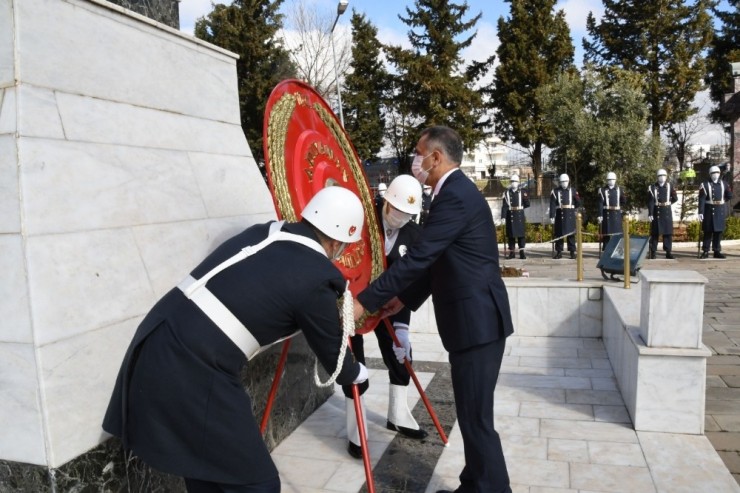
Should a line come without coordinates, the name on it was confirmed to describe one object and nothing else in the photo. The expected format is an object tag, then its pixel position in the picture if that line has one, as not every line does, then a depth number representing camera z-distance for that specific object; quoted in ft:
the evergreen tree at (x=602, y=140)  71.20
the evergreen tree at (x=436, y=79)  113.80
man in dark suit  10.36
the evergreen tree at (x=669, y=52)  102.17
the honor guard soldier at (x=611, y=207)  46.85
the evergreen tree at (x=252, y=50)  103.71
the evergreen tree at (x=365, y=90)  119.03
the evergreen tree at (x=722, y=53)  110.73
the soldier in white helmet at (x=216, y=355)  6.87
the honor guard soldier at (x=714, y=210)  44.16
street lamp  64.49
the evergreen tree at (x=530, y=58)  113.09
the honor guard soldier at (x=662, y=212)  46.06
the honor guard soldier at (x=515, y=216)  50.42
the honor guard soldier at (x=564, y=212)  49.29
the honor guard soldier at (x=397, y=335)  12.53
